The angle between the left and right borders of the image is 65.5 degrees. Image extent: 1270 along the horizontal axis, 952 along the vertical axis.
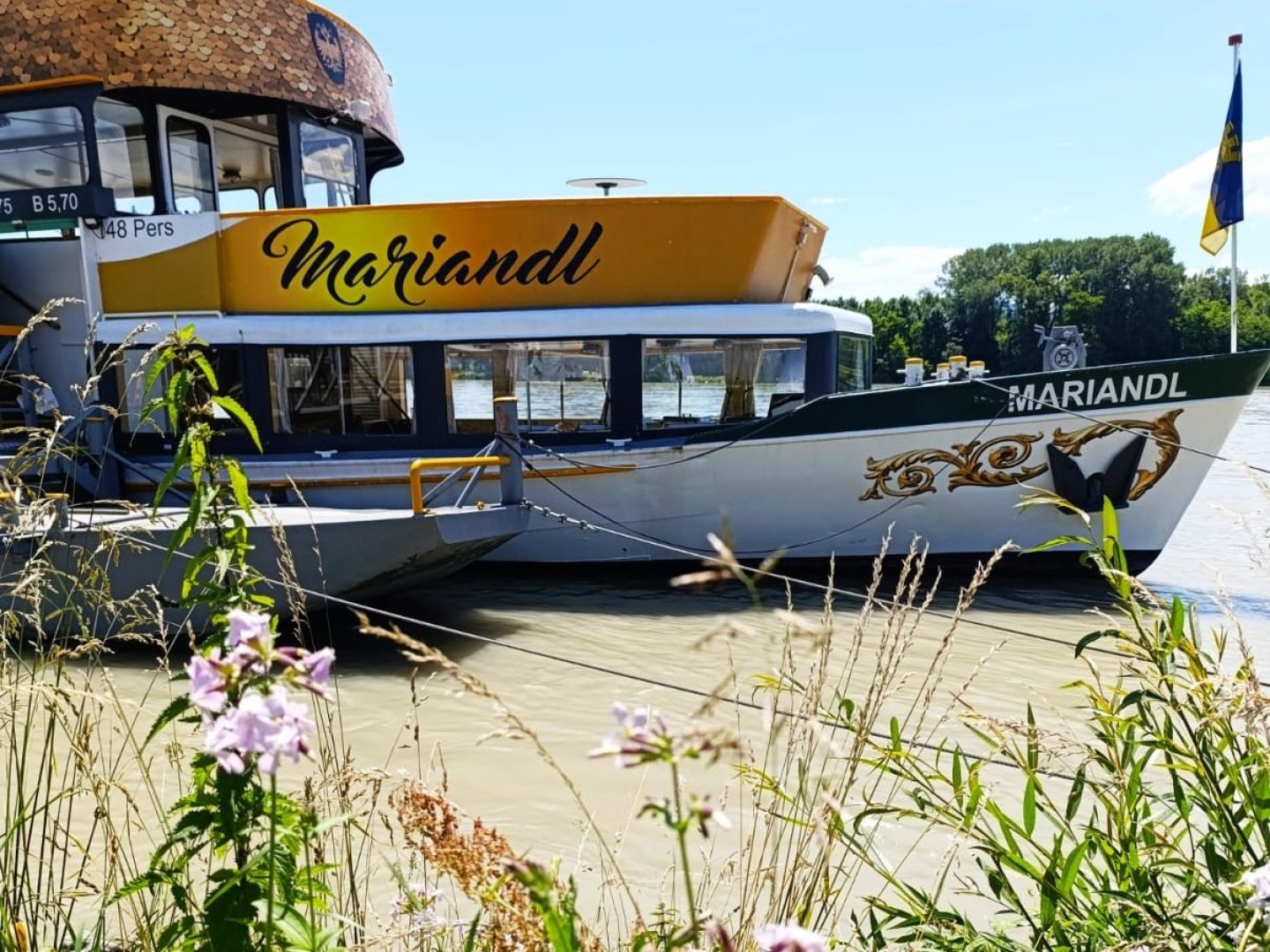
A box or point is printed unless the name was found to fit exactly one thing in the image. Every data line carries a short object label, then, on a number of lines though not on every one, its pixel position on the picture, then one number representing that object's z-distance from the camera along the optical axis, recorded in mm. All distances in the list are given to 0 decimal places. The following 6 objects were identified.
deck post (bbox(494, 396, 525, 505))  7168
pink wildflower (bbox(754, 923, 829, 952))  832
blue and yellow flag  8883
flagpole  8703
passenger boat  8102
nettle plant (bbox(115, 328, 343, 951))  1053
